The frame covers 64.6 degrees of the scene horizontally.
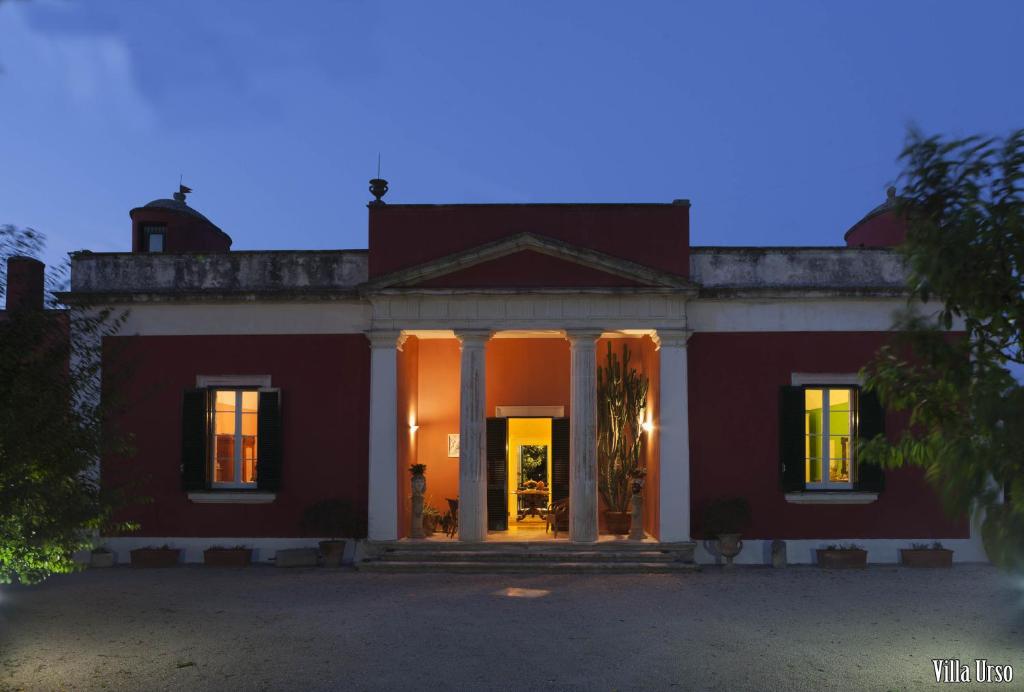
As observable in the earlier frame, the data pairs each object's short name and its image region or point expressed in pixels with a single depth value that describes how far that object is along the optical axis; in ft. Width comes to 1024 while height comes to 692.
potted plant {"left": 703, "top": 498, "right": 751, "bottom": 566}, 39.65
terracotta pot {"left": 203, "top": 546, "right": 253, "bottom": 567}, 40.65
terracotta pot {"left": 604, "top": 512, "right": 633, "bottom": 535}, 42.91
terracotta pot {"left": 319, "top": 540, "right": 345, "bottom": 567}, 40.09
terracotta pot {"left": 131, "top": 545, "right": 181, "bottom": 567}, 40.52
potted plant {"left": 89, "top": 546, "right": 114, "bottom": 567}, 40.93
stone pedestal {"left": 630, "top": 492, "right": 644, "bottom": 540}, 40.98
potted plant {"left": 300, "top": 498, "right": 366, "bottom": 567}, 40.16
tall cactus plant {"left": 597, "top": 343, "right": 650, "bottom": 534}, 43.83
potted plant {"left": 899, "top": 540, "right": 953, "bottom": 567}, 39.47
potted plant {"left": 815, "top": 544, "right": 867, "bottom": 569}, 39.29
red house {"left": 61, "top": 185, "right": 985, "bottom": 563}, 40.52
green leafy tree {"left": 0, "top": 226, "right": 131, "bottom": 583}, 19.62
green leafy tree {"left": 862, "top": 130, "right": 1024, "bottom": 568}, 10.03
